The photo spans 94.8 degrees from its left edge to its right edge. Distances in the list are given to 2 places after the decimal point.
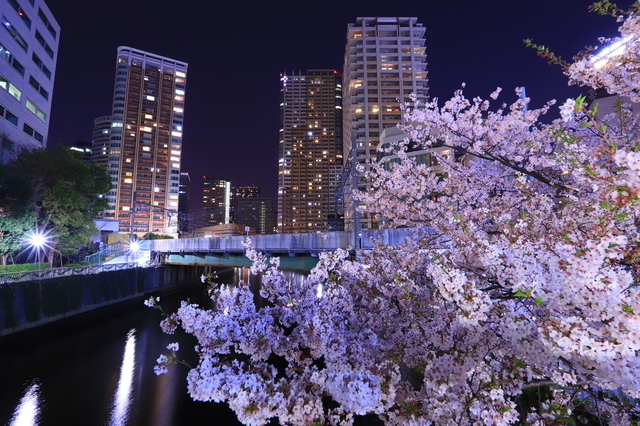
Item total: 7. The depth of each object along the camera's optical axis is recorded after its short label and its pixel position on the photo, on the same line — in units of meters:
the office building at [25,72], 31.59
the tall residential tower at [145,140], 104.06
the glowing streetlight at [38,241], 23.95
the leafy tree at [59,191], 25.02
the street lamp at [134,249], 38.31
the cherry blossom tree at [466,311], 2.70
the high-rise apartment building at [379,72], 79.88
